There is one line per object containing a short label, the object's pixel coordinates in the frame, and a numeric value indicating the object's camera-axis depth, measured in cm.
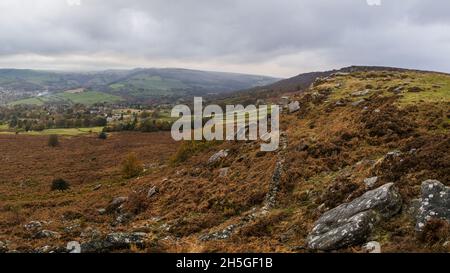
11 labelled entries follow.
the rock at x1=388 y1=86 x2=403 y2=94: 3475
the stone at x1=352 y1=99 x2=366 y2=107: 3399
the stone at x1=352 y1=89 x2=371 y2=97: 3806
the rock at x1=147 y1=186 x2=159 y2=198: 2958
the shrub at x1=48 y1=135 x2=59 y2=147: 8756
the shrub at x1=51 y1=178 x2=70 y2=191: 4234
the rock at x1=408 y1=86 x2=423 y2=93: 3340
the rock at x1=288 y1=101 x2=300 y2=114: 4156
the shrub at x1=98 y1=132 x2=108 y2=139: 10138
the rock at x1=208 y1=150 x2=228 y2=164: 3341
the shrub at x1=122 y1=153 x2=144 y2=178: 4572
